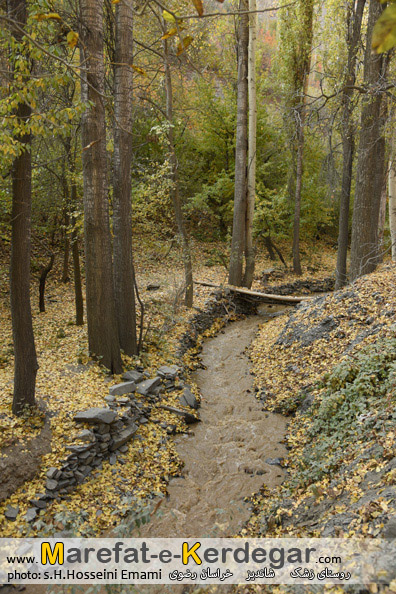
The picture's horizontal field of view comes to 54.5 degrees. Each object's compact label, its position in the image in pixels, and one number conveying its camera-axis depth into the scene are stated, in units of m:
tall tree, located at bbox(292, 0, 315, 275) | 14.25
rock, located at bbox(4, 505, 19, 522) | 4.15
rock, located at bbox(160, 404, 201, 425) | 6.82
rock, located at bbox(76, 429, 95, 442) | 5.20
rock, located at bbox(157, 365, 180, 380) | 7.59
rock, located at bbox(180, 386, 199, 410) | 7.20
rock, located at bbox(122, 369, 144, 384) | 6.92
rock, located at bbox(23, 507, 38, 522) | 4.21
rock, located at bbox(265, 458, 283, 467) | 5.72
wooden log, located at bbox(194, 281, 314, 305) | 12.23
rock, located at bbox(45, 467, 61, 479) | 4.66
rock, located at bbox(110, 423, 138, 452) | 5.56
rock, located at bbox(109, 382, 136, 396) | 6.30
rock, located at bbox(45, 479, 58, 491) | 4.59
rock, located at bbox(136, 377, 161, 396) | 6.79
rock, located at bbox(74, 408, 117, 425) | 5.41
